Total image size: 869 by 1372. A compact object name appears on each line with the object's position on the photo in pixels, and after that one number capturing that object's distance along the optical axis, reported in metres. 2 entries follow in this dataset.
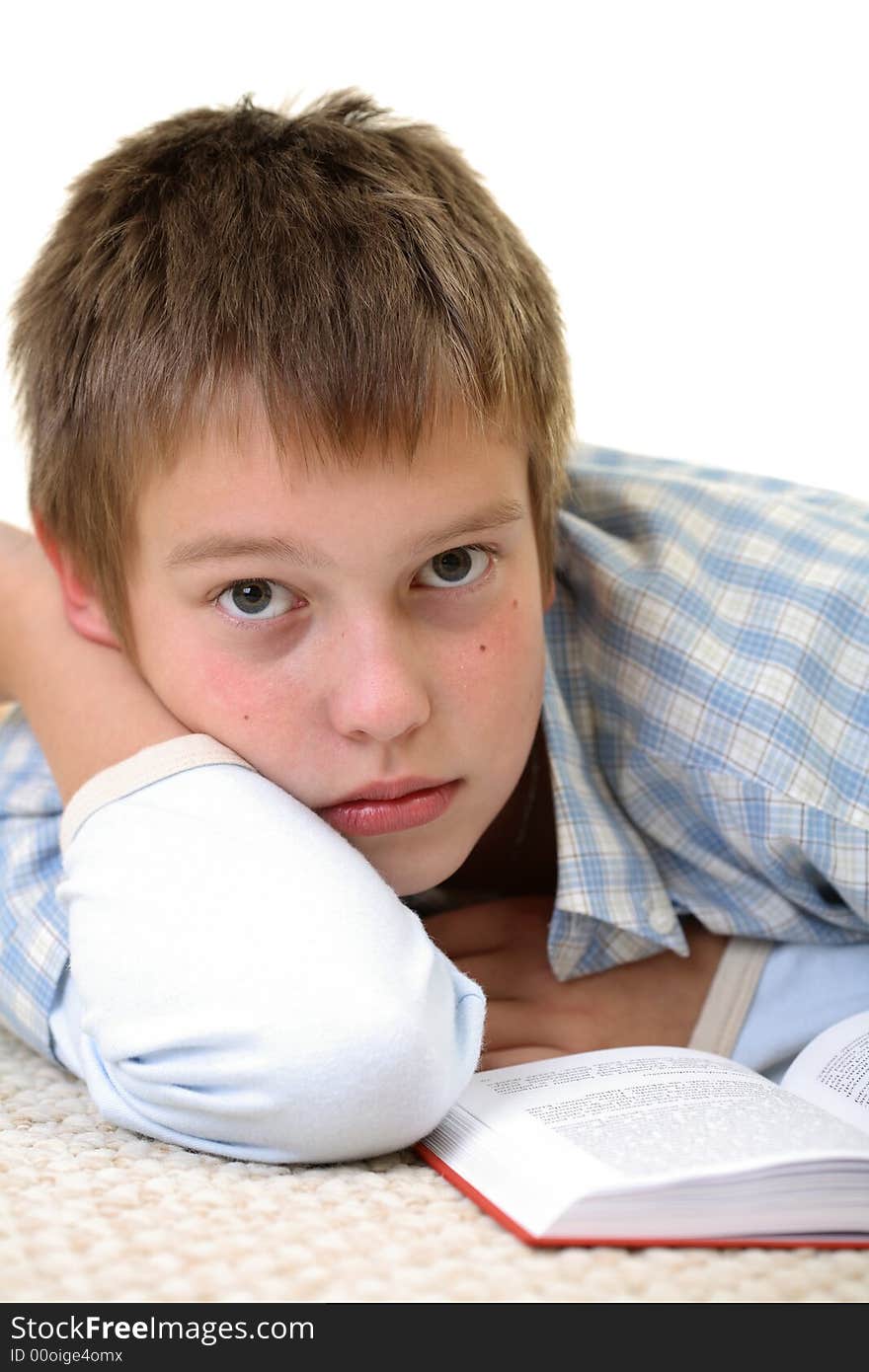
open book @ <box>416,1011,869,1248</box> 0.61
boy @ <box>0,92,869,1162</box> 0.73
